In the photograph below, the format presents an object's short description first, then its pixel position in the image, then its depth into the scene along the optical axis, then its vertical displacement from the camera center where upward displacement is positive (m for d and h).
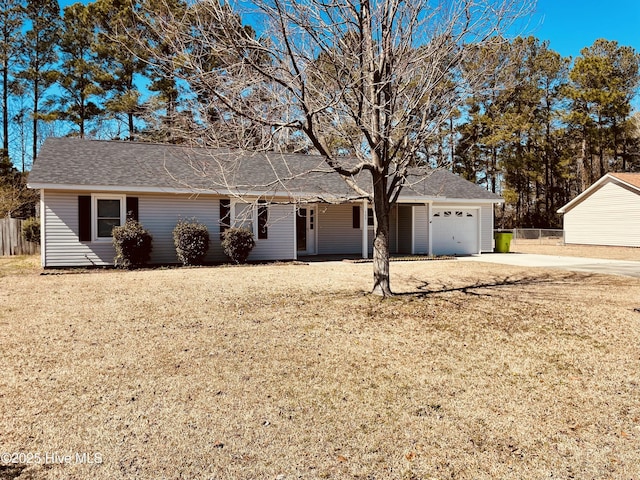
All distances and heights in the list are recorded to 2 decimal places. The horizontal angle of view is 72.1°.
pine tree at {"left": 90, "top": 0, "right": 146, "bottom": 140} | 23.42 +9.56
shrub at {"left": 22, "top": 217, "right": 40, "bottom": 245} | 18.59 +0.36
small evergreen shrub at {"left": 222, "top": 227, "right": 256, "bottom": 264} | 13.75 -0.18
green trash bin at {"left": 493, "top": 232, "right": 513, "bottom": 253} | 20.30 -0.22
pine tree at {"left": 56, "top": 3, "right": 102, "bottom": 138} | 24.94 +9.74
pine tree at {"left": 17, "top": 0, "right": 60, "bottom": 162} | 25.33 +11.18
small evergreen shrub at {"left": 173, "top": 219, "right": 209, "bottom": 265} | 13.18 -0.11
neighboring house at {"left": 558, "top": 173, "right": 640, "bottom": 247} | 23.28 +1.26
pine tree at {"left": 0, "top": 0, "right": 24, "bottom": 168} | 24.81 +11.41
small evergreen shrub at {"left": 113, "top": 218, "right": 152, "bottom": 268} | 12.49 -0.17
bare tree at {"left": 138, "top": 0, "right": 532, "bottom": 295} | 6.29 +2.64
